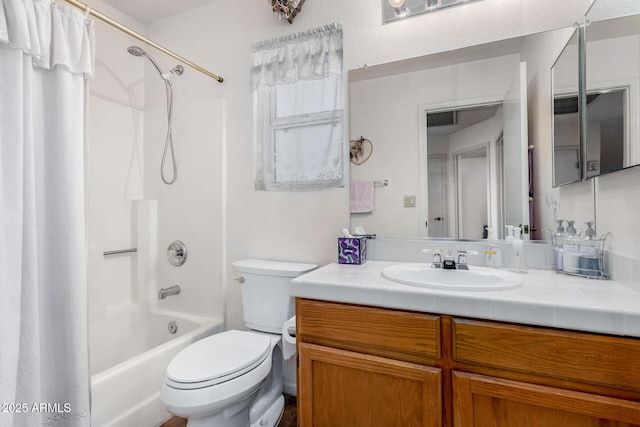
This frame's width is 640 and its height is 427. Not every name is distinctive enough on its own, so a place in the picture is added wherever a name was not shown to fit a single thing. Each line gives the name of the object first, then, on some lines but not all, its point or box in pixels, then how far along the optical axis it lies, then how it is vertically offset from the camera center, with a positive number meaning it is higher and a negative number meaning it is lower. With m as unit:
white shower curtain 1.05 +0.00
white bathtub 1.40 -0.81
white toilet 1.19 -0.65
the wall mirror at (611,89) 0.93 +0.40
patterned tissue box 1.51 -0.19
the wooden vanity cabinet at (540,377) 0.79 -0.47
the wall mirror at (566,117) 1.21 +0.38
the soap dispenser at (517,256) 1.31 -0.20
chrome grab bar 2.07 -0.26
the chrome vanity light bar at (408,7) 1.48 +1.01
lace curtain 1.71 +0.60
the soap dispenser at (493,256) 1.38 -0.21
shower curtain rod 1.29 +0.92
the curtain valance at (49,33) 1.07 +0.69
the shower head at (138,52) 1.94 +1.03
